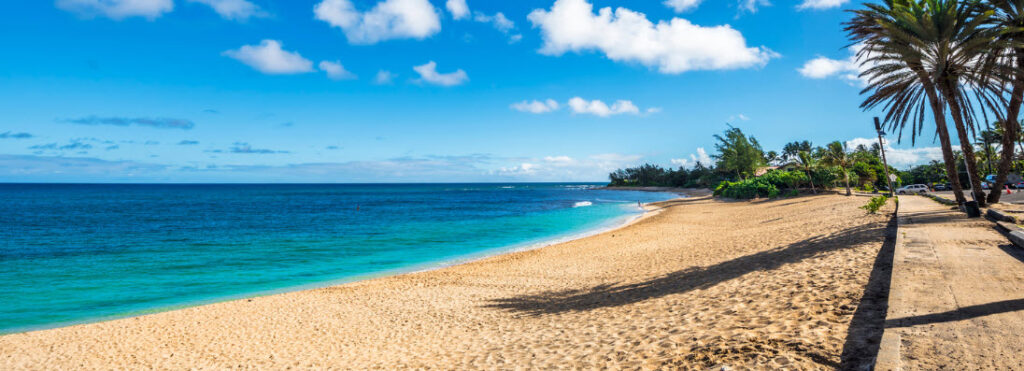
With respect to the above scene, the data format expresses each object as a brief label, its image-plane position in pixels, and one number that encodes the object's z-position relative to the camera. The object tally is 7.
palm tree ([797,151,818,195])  48.03
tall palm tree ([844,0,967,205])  16.58
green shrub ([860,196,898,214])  20.19
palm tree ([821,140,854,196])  46.08
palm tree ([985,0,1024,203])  15.35
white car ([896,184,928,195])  45.72
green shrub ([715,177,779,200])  50.54
